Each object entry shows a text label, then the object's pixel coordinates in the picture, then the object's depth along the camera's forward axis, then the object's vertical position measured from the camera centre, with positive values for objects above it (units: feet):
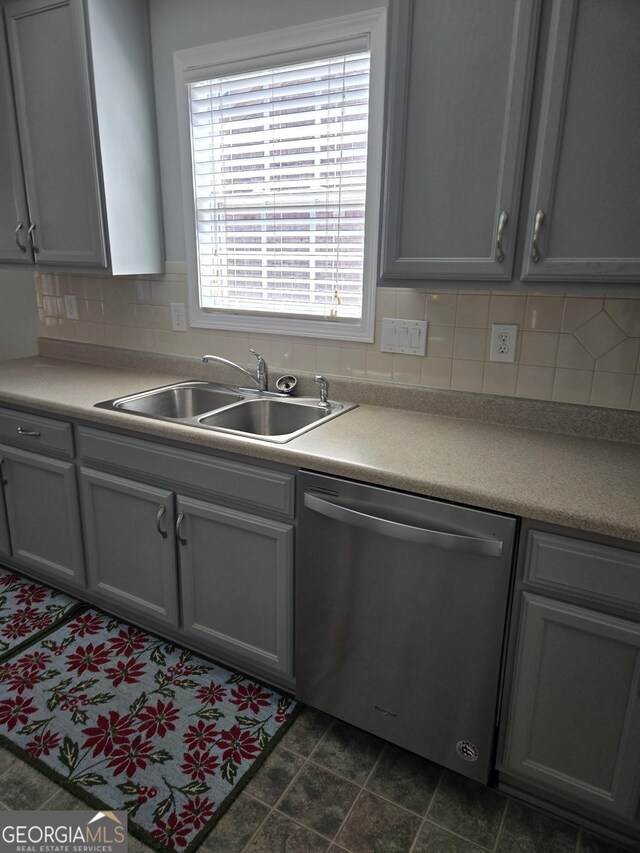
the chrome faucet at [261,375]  7.57 -1.37
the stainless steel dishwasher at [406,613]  4.72 -2.97
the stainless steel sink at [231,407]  6.98 -1.73
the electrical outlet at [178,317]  8.43 -0.72
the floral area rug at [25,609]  7.27 -4.54
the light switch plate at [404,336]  6.67 -0.75
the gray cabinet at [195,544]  5.88 -3.02
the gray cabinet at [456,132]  4.71 +1.18
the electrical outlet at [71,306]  9.46 -0.65
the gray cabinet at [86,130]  7.06 +1.69
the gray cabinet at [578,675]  4.30 -3.08
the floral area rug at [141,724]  5.19 -4.63
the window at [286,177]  6.54 +1.10
